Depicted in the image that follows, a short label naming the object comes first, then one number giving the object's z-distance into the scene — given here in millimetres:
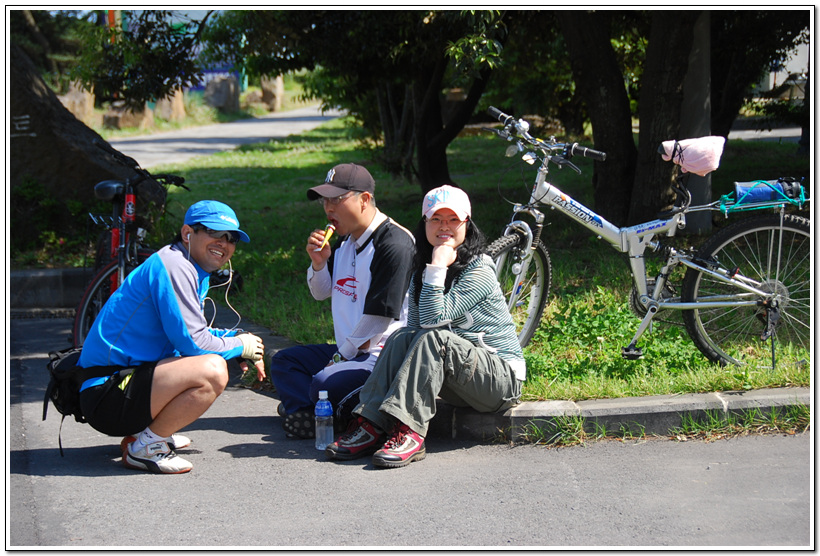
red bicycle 6082
